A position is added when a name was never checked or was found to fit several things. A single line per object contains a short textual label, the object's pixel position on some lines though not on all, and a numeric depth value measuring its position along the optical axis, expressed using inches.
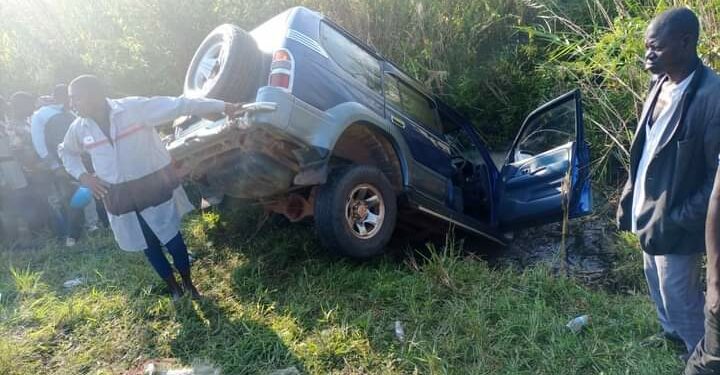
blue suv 132.6
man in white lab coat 126.5
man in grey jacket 86.2
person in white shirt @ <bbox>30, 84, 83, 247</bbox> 204.1
